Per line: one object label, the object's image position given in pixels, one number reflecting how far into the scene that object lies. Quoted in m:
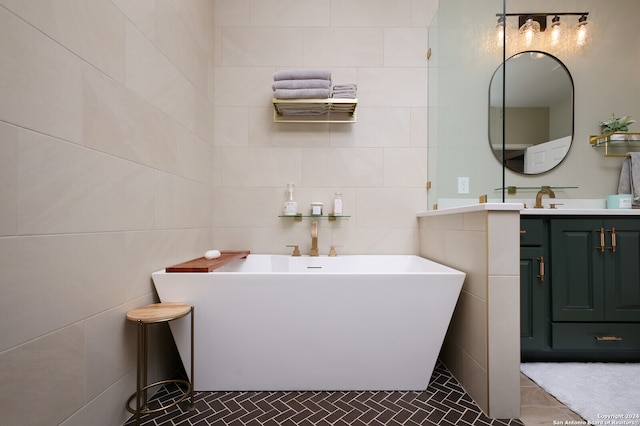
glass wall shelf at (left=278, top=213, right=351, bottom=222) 2.31
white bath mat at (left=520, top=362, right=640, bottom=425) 1.32
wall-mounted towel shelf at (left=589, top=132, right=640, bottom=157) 2.25
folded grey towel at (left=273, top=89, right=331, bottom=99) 2.09
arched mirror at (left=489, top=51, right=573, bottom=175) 2.33
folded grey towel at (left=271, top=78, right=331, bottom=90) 2.09
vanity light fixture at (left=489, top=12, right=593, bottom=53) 2.34
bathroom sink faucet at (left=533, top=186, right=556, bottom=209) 2.25
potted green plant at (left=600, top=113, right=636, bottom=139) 2.25
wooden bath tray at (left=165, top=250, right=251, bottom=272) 1.45
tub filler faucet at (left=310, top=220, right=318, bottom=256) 2.26
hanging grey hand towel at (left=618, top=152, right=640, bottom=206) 2.19
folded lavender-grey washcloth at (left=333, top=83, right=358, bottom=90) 2.15
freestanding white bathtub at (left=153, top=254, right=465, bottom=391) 1.40
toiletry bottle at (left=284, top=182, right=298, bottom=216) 2.27
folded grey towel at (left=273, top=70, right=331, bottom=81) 2.09
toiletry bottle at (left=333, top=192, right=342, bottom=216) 2.31
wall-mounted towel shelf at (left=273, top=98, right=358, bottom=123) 2.13
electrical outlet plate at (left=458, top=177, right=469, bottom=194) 1.70
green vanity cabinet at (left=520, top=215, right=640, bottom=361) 1.79
